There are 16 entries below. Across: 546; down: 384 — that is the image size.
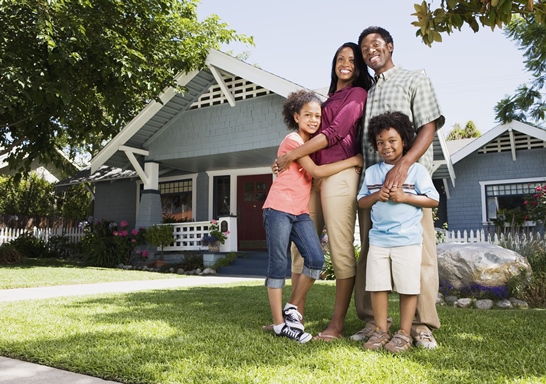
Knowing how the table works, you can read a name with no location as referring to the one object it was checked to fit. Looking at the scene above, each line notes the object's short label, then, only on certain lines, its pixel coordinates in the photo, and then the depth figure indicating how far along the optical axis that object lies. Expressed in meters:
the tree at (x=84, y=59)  9.93
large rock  6.68
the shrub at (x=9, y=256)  13.35
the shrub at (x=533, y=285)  6.24
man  3.10
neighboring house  13.73
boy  2.99
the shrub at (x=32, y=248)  17.02
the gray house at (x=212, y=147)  11.80
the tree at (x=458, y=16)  3.01
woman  3.33
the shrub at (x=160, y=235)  12.82
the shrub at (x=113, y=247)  13.13
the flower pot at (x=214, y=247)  12.15
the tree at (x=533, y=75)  14.19
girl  3.33
